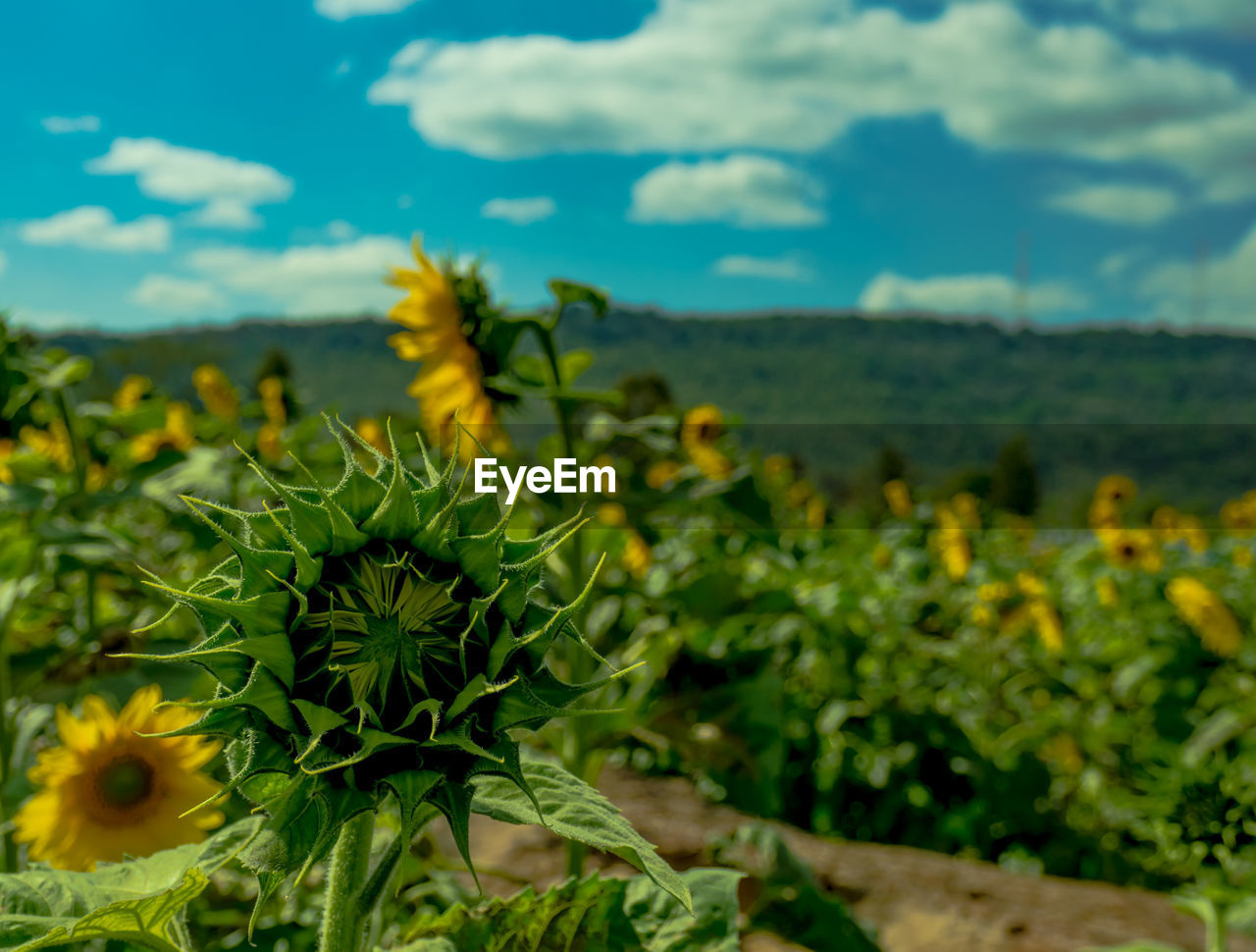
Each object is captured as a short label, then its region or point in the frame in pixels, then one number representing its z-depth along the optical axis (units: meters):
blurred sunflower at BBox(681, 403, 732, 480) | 4.09
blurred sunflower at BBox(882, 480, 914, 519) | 9.99
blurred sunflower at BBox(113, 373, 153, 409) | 5.62
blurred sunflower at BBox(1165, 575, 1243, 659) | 5.44
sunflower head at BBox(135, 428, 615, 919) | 0.67
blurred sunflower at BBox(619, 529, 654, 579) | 3.36
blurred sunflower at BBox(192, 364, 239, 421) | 6.33
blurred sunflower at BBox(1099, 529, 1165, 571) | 6.86
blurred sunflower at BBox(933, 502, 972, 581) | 6.80
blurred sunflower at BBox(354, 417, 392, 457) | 4.73
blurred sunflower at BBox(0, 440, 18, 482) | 2.42
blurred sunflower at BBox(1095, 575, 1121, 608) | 6.42
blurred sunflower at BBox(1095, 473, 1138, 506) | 7.16
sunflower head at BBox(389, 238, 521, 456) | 2.04
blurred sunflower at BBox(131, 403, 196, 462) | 3.66
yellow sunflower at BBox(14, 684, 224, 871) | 1.71
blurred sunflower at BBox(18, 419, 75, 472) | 2.86
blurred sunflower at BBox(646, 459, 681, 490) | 5.80
